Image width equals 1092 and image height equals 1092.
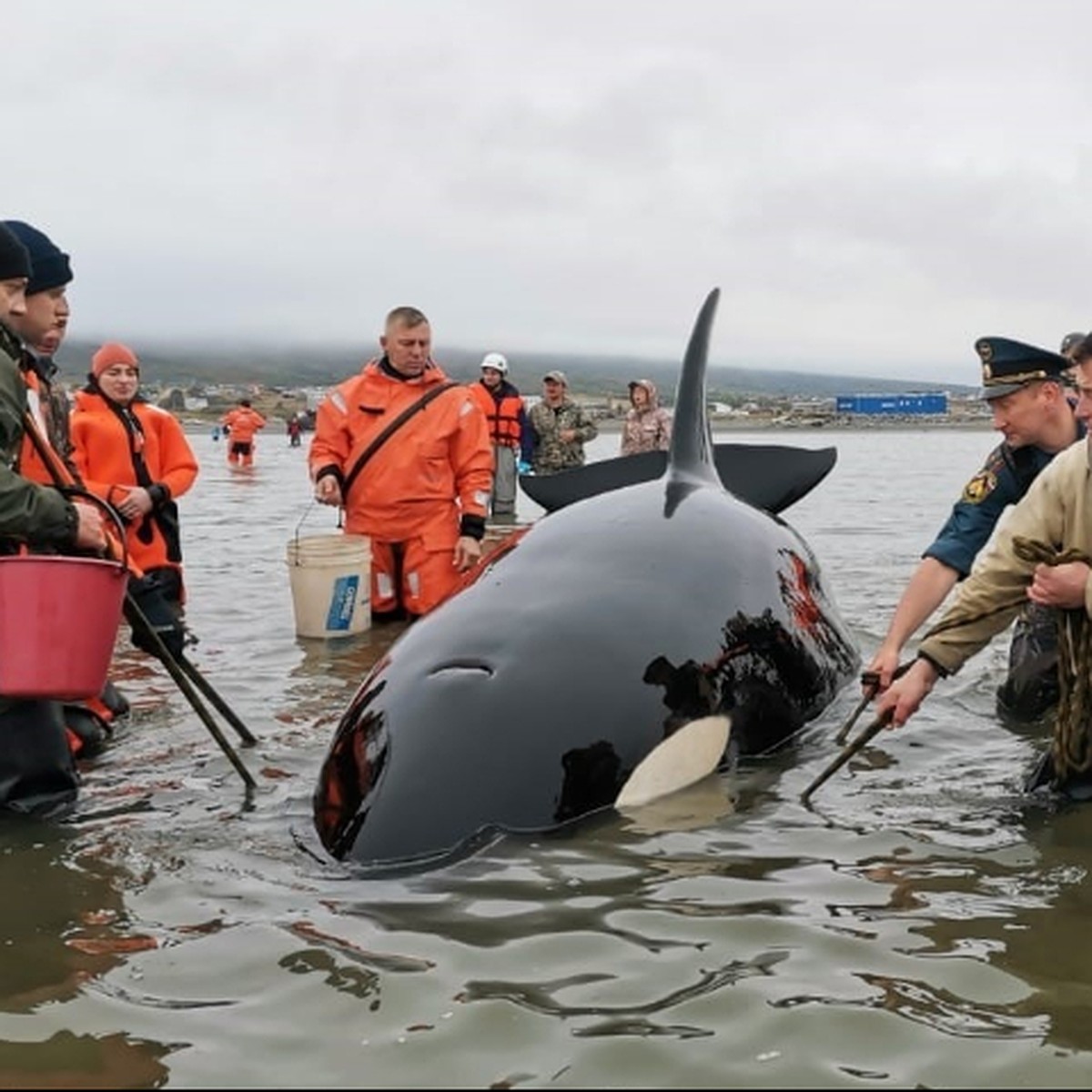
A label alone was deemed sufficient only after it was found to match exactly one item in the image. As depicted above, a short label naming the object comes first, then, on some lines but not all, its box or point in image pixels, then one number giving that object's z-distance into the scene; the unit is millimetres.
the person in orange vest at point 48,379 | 6246
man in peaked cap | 6645
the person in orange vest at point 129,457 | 9547
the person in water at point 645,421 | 17703
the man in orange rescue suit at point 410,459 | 10133
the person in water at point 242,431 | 41500
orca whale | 4930
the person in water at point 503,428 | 20031
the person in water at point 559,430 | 19703
